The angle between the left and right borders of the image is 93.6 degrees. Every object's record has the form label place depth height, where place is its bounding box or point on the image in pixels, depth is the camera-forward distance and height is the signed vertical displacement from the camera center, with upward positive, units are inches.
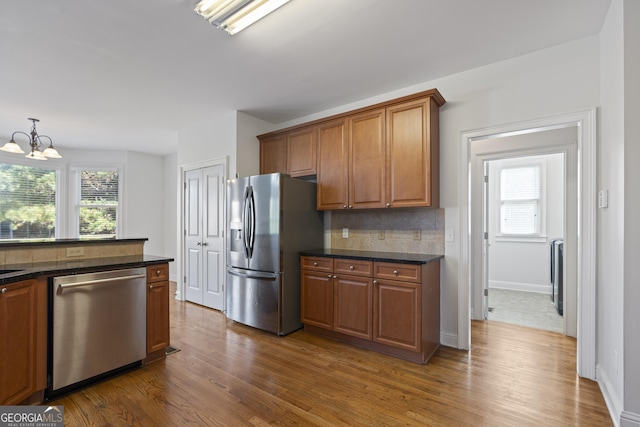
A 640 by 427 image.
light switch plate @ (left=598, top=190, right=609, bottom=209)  83.0 +4.6
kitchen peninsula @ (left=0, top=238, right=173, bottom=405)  71.7 -22.7
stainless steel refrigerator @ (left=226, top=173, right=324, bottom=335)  130.1 -14.3
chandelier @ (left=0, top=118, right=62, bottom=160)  138.9 +30.2
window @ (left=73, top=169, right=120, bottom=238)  243.3 +9.4
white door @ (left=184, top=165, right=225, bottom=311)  170.2 -13.1
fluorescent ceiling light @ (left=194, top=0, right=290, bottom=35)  78.4 +55.2
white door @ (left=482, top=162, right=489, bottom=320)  149.8 -16.3
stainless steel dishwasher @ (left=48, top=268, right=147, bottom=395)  82.2 -33.0
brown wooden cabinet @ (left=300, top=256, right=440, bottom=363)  104.3 -34.7
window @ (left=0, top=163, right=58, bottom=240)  211.2 +8.6
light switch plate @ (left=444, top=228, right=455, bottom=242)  119.3 -8.3
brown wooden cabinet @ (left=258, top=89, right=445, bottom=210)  114.0 +25.6
